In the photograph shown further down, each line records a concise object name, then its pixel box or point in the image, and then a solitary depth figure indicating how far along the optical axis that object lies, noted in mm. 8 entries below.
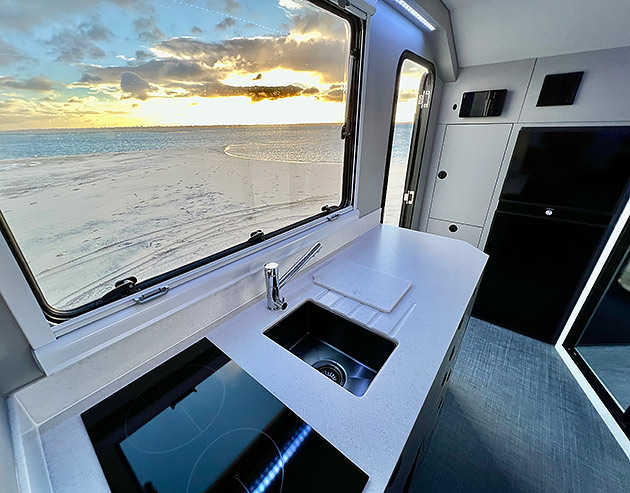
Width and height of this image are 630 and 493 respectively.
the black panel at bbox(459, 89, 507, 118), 2125
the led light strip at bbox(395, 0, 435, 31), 1429
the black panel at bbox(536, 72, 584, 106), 1839
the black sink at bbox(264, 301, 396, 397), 1023
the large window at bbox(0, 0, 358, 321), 581
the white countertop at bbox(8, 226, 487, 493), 584
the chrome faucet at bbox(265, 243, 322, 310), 1019
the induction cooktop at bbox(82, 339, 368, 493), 550
